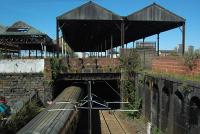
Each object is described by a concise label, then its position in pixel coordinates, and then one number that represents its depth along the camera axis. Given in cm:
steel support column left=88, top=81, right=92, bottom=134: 1152
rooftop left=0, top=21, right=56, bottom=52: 3544
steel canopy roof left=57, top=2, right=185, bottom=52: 3028
